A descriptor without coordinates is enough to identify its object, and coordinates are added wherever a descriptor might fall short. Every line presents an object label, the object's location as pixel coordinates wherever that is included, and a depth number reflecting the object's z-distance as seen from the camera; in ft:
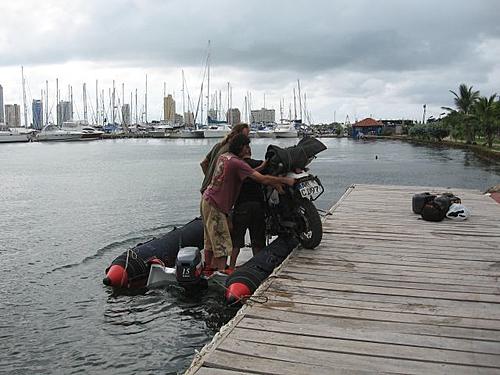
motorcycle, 22.52
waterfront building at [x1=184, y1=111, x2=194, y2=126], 371.76
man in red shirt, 21.66
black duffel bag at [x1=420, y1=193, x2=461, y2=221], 31.55
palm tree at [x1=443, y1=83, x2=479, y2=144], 191.50
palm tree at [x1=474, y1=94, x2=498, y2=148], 159.74
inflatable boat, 20.38
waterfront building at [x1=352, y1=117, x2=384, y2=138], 376.27
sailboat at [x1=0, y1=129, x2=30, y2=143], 323.37
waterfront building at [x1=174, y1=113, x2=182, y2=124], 440.90
